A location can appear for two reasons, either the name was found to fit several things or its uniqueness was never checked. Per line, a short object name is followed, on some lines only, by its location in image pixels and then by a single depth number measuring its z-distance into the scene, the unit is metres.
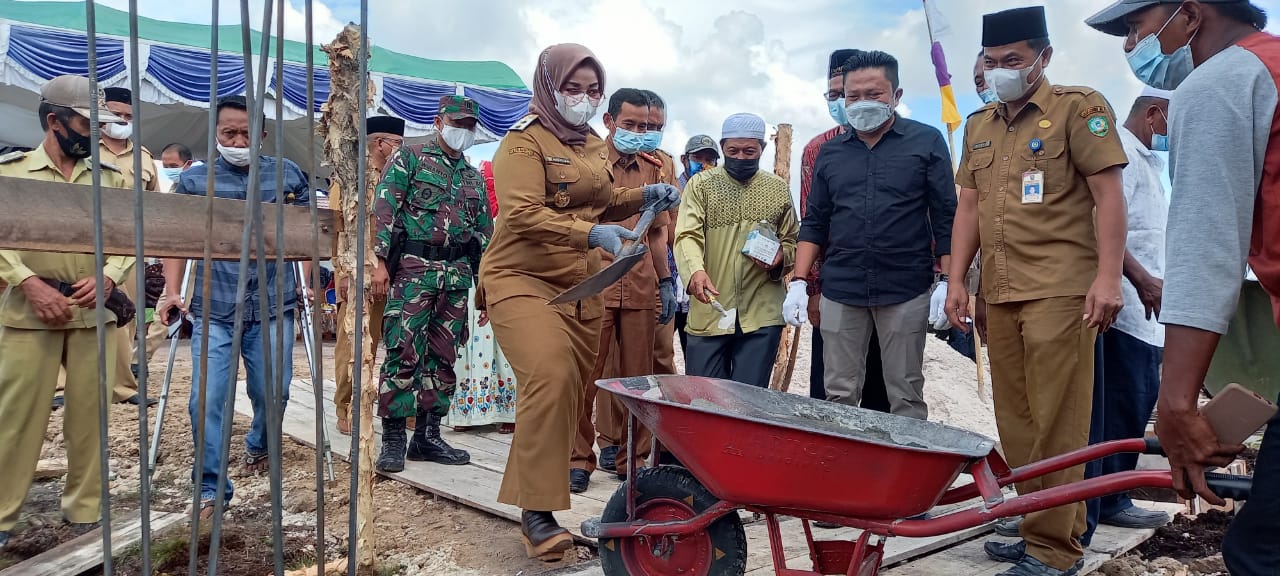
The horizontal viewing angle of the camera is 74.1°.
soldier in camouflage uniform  4.52
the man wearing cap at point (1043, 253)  2.84
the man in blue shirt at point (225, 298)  3.96
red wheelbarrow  2.07
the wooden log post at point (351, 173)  2.87
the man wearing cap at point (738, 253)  4.13
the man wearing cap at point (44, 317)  3.32
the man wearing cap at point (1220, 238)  1.57
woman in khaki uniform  2.97
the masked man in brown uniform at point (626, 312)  4.21
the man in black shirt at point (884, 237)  3.55
